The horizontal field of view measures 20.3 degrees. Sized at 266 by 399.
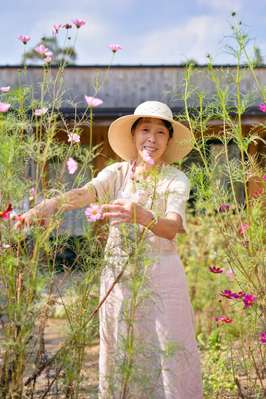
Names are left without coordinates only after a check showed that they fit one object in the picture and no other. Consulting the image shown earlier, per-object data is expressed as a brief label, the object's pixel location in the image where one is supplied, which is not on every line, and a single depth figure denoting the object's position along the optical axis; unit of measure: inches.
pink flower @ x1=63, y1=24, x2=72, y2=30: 108.0
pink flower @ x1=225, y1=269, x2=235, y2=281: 194.6
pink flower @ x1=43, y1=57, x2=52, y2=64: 103.6
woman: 95.8
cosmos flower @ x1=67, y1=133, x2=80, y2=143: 101.4
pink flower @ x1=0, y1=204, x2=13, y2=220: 86.0
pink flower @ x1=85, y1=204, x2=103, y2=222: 89.5
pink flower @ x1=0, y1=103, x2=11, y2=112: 93.7
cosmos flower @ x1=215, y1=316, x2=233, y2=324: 142.8
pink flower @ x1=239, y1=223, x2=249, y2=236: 117.5
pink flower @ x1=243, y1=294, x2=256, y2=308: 118.8
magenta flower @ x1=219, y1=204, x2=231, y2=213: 117.9
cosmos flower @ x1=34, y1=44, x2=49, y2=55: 106.2
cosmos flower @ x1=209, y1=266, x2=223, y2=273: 143.9
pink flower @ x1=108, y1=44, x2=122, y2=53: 110.1
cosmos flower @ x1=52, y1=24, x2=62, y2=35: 107.0
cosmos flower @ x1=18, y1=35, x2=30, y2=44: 107.7
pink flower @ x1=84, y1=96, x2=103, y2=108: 95.9
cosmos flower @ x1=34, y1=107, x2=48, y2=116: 100.7
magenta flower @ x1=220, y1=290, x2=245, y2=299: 121.5
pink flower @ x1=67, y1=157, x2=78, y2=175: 91.4
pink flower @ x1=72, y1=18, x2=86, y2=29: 106.9
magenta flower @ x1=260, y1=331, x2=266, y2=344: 118.0
